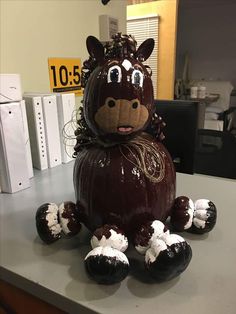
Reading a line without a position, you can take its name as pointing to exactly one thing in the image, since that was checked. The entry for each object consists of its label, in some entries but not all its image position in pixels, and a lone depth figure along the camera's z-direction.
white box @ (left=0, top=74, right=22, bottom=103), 0.73
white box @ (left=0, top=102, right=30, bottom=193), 0.71
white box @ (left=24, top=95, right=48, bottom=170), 0.86
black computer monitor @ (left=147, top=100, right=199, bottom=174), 1.07
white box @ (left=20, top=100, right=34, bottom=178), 0.82
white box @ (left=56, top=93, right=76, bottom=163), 0.93
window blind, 2.41
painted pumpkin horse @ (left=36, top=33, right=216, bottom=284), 0.39
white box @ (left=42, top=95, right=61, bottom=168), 0.89
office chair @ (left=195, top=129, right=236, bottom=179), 1.25
